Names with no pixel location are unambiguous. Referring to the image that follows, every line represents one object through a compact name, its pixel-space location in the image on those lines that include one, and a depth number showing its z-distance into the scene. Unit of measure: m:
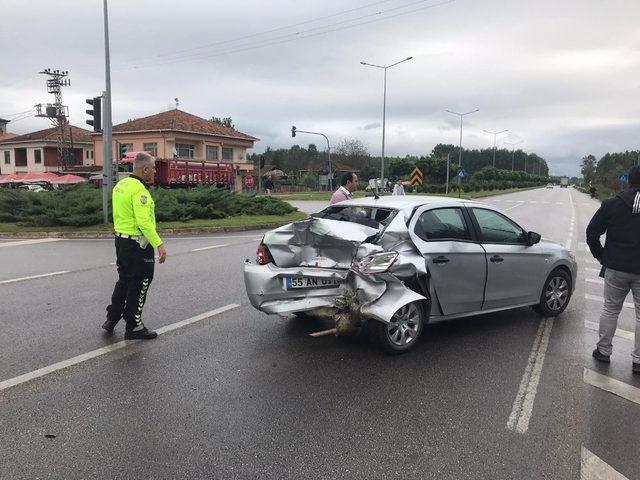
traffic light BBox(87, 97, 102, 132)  16.95
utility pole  60.47
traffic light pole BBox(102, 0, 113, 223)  17.06
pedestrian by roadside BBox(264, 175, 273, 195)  73.84
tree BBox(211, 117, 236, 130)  109.86
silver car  5.01
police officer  5.35
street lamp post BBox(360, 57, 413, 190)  39.55
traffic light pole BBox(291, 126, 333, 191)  48.62
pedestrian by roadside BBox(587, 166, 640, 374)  4.77
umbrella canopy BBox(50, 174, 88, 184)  48.99
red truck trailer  37.22
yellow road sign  38.41
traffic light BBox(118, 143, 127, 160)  25.81
